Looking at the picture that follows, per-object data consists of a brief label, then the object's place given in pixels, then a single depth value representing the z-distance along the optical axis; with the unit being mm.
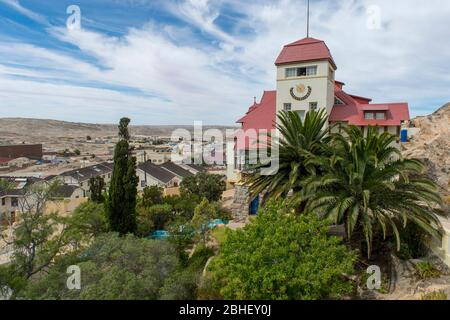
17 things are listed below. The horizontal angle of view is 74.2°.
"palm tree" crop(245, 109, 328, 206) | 13180
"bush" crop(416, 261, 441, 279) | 9945
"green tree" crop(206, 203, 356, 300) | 8516
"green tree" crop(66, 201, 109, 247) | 14830
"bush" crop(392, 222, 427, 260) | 10883
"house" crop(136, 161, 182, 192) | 48472
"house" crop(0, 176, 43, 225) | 36216
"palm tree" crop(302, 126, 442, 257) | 10297
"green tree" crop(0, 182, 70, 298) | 12922
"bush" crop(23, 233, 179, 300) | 9289
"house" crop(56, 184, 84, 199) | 40194
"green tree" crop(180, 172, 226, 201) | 26656
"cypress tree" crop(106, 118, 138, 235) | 17875
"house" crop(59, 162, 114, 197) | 48125
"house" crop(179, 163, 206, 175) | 63481
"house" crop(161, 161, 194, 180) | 55250
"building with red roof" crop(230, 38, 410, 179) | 21594
